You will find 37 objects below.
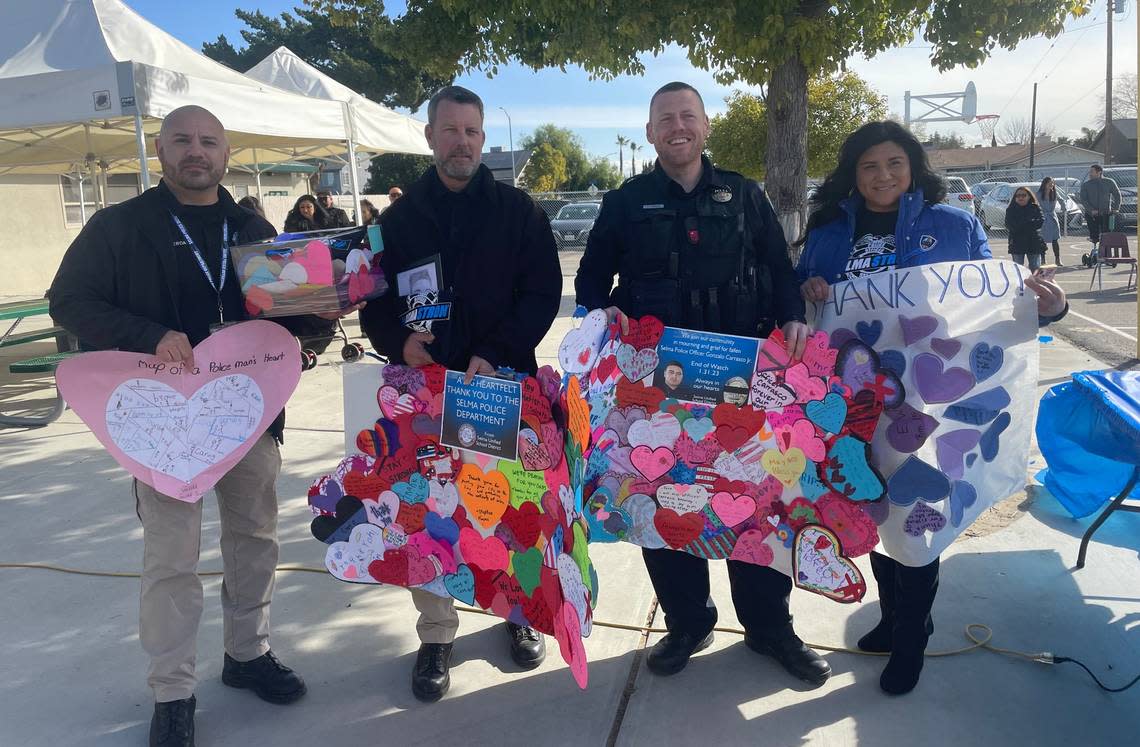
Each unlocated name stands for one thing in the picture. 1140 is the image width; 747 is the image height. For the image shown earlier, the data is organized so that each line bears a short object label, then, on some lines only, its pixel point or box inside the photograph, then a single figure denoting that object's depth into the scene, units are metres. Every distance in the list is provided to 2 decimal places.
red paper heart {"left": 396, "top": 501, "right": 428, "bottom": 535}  2.67
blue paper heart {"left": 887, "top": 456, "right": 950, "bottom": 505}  2.52
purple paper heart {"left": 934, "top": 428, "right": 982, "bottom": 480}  2.54
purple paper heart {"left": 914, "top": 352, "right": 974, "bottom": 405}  2.53
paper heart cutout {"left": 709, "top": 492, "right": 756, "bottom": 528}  2.62
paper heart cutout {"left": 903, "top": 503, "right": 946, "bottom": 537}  2.52
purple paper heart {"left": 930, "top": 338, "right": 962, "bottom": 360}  2.53
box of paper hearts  2.32
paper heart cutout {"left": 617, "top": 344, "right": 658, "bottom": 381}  2.55
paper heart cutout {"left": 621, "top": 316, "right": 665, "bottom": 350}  2.50
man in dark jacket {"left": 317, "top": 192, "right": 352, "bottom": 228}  10.75
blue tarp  2.97
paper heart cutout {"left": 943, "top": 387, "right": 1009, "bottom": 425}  2.55
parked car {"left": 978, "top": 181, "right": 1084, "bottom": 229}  21.00
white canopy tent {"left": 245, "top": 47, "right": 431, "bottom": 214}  9.71
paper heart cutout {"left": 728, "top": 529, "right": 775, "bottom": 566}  2.63
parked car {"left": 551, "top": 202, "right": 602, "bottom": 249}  25.91
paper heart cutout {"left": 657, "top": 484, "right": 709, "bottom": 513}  2.63
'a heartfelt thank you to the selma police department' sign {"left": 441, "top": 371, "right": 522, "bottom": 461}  2.48
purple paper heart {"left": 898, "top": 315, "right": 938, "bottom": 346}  2.53
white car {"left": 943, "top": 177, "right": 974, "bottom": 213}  19.29
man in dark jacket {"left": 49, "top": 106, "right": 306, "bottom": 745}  2.35
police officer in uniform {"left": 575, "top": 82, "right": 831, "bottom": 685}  2.59
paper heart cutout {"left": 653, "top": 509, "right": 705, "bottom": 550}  2.64
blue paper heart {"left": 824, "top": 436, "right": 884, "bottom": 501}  2.50
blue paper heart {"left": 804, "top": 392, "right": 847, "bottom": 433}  2.51
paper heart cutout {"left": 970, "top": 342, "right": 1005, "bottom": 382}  2.55
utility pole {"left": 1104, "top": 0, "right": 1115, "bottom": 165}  32.44
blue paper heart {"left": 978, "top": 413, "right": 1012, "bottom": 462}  2.60
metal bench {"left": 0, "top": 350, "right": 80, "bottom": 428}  6.20
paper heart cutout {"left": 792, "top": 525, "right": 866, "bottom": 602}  2.52
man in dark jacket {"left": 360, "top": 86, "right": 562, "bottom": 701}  2.56
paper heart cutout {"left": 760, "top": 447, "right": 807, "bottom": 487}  2.58
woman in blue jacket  2.60
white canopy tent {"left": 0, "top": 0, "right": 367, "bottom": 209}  6.25
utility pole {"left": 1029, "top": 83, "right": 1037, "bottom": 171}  44.94
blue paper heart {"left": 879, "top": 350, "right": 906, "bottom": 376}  2.56
